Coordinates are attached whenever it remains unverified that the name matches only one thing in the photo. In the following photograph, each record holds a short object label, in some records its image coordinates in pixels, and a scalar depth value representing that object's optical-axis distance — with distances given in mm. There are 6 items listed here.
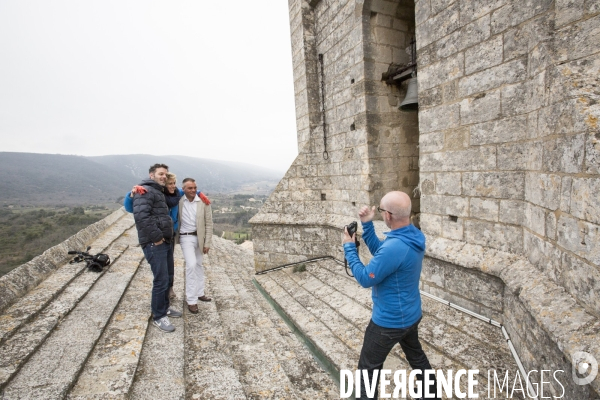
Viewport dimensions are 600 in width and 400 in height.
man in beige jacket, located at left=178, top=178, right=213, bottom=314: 3600
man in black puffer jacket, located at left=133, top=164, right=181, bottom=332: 2951
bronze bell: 3863
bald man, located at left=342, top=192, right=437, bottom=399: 1814
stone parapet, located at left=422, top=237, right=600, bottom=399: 1715
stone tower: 1853
